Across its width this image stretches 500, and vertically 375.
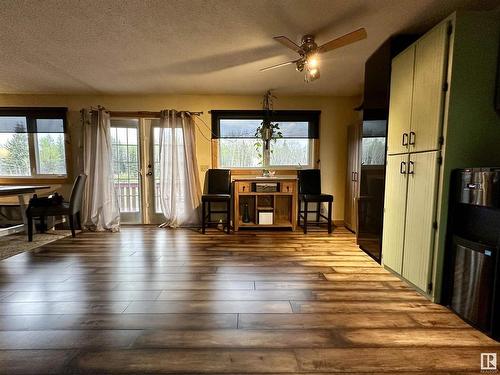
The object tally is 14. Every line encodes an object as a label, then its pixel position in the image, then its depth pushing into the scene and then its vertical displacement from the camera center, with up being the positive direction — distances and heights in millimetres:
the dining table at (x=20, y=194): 3063 -283
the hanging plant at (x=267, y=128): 4133 +747
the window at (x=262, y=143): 4285 +562
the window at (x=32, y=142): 4121 +500
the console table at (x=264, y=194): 3854 -407
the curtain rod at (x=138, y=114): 4164 +993
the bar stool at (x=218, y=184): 4141 -196
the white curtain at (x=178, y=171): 4133 +21
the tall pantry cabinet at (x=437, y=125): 1677 +358
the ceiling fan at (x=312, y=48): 2025 +1116
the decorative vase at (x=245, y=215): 4078 -708
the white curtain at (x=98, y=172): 4020 -3
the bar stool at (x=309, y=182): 4090 -156
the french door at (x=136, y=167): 4254 +87
